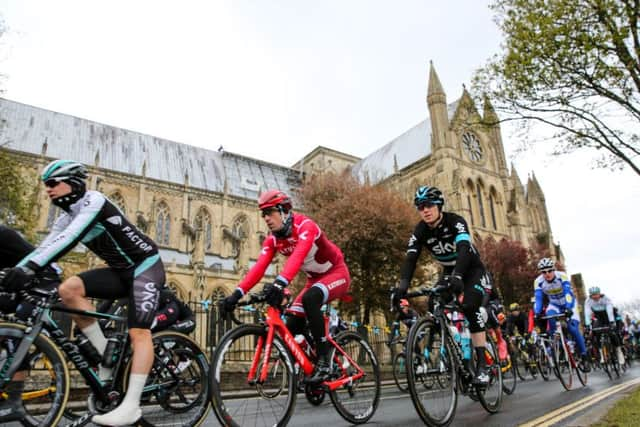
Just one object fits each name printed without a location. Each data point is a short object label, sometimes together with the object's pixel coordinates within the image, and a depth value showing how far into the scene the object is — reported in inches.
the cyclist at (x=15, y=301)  105.5
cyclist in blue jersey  300.4
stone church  1250.6
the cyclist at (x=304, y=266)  151.1
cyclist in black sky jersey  176.1
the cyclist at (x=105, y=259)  117.3
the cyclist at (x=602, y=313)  391.2
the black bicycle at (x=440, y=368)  145.0
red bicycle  128.0
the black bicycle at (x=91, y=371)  106.6
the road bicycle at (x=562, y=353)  279.8
